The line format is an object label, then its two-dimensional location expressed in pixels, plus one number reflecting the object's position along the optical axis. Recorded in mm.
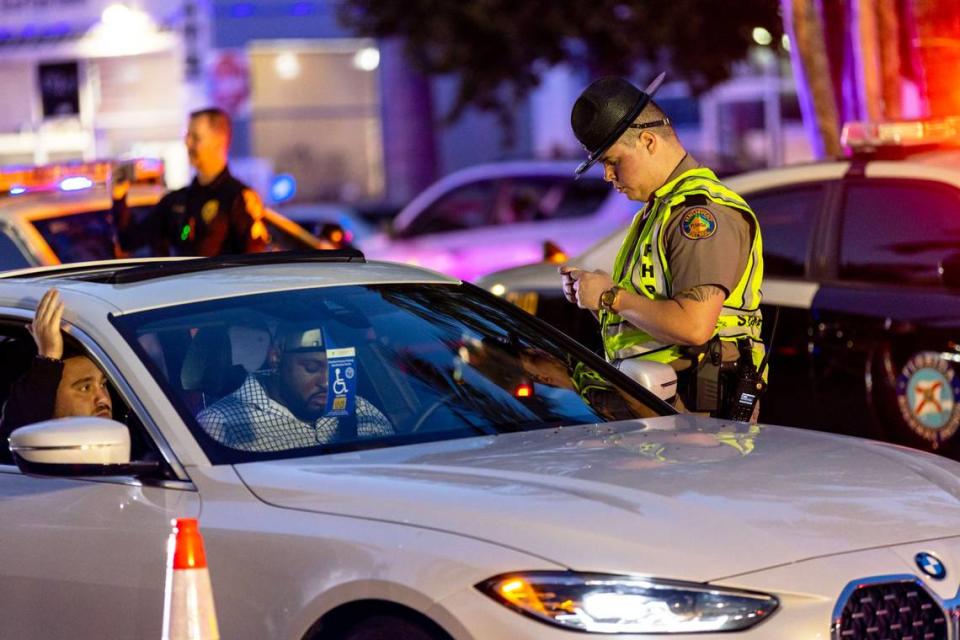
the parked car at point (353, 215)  34102
